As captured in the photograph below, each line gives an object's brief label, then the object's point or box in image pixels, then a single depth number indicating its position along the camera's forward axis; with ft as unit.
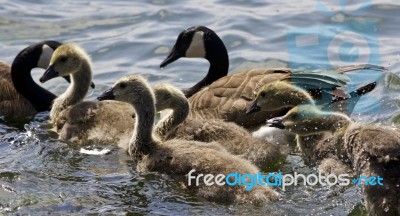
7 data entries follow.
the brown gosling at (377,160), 45.96
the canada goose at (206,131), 58.90
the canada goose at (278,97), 62.54
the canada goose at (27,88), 78.28
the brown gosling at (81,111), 65.92
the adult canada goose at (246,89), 64.44
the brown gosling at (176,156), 52.06
